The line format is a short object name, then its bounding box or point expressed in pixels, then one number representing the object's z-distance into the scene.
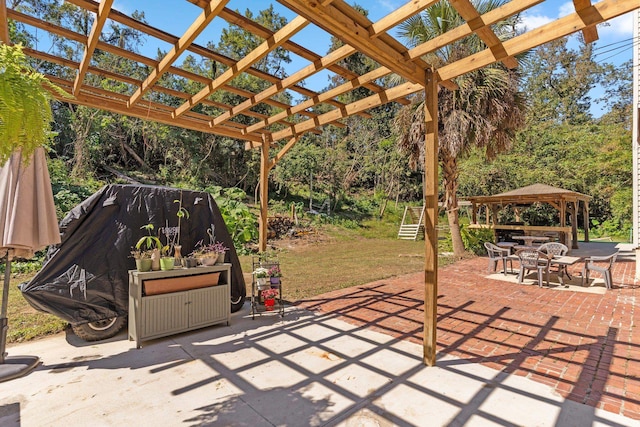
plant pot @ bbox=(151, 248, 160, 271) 3.37
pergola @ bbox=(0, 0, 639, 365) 2.21
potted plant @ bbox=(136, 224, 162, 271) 3.35
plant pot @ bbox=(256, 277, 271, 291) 4.35
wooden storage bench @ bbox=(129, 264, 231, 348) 3.21
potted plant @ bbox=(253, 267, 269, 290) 4.34
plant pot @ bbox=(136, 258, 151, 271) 3.27
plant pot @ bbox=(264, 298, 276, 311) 4.30
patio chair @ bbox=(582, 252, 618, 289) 5.66
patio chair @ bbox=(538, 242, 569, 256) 6.58
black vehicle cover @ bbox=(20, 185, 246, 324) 3.10
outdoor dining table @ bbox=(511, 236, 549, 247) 9.22
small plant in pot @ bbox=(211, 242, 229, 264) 3.81
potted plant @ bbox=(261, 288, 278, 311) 4.30
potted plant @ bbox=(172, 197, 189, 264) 3.69
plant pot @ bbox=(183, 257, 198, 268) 3.60
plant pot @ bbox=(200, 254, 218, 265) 3.70
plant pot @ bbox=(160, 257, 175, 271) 3.40
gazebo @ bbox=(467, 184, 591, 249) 10.30
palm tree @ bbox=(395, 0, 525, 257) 7.95
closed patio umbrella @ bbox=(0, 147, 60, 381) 1.84
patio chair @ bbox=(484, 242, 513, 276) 7.21
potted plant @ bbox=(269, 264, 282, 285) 4.46
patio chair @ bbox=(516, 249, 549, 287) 5.95
